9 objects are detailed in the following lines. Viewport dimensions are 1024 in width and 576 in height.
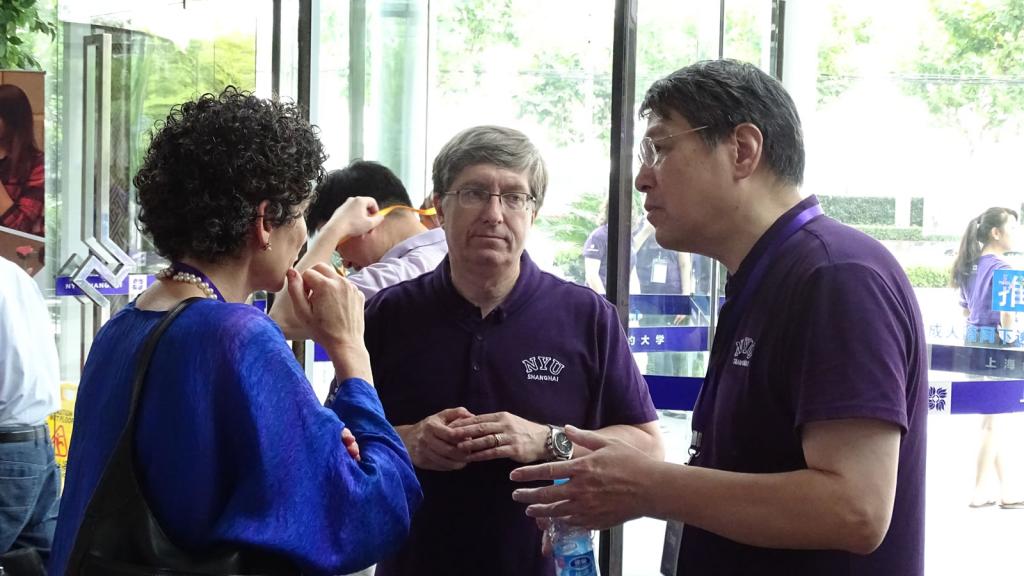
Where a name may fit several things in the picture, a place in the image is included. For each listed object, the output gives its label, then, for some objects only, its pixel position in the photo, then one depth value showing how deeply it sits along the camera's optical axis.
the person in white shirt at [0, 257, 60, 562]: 3.98
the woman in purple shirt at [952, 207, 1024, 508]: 4.43
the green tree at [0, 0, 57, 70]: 5.24
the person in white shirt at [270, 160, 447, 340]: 3.16
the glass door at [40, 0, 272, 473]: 5.39
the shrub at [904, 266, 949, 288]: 4.57
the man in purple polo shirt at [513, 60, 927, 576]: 1.53
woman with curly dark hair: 1.55
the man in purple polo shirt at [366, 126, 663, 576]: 2.44
